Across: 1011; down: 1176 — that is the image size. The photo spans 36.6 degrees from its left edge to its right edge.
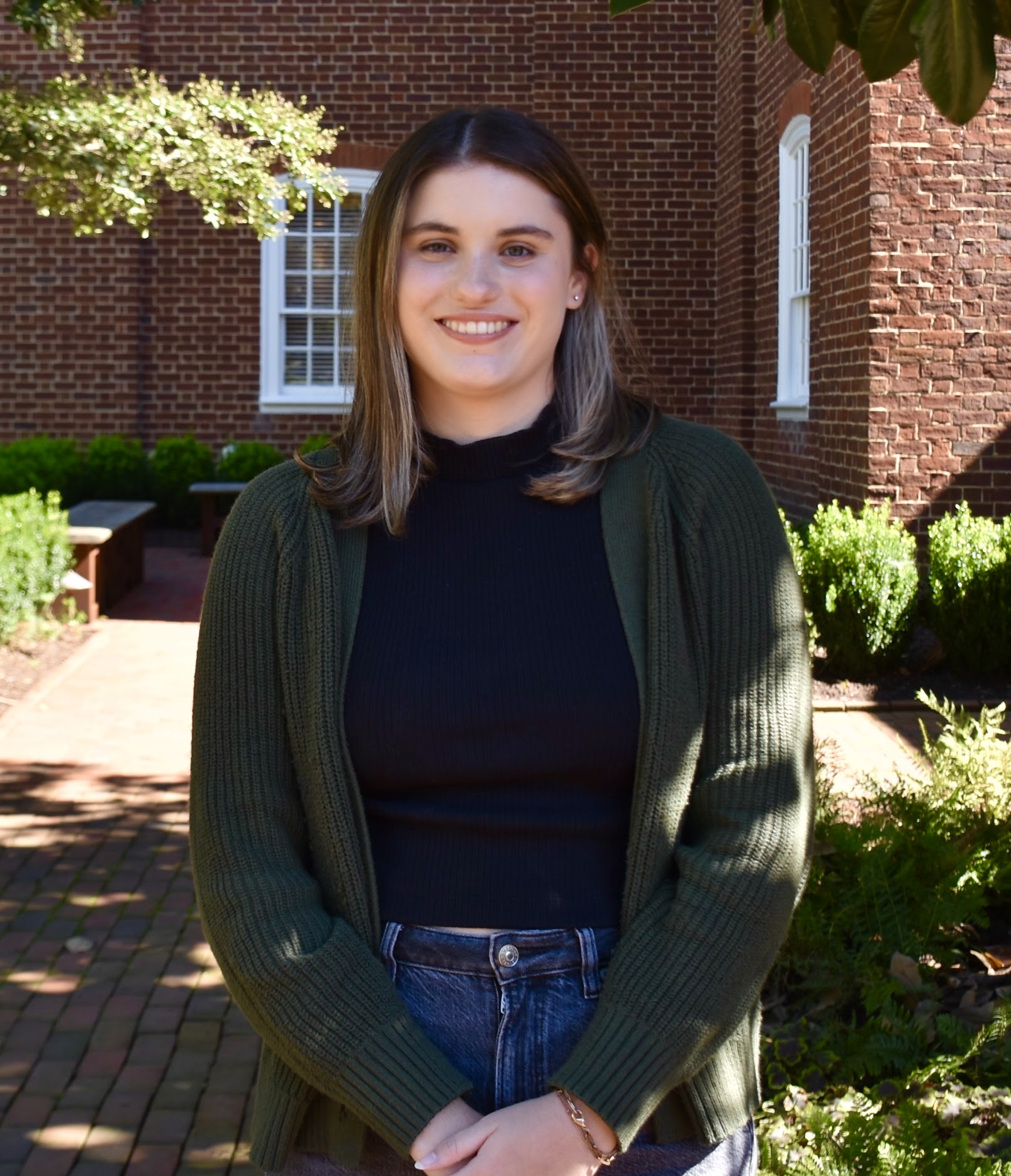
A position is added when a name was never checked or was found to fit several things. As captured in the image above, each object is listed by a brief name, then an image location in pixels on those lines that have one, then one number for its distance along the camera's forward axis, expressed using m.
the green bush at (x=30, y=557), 9.83
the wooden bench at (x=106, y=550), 10.88
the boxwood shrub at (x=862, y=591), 8.66
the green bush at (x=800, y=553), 8.86
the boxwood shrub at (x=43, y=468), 14.92
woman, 1.83
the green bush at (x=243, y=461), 15.31
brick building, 13.54
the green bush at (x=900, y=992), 2.91
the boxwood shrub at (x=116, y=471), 15.44
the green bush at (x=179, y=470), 15.44
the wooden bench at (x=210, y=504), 14.12
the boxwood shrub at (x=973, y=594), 8.48
